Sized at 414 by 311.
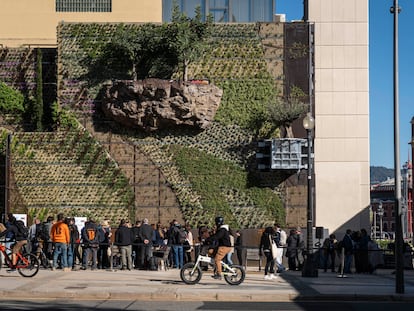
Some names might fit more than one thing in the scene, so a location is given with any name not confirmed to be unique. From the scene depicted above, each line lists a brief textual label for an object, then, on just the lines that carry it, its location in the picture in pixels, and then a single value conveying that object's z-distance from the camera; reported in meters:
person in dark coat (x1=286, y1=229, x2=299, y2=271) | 29.00
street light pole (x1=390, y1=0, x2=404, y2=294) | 19.06
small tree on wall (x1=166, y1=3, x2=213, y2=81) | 34.19
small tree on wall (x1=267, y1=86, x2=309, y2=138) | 34.75
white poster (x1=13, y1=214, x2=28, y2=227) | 32.16
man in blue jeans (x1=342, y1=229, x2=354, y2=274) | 27.39
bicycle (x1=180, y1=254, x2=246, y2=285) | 21.16
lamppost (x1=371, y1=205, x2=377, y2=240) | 121.22
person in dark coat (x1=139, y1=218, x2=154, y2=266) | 27.83
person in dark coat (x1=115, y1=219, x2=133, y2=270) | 27.02
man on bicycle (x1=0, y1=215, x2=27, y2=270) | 22.97
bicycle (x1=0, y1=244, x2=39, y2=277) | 22.73
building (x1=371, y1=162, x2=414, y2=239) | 115.23
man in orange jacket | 25.76
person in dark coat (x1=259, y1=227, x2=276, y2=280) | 24.27
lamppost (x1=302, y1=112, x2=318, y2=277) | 25.17
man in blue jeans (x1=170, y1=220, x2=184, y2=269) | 29.09
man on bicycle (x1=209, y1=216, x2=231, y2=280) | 21.06
